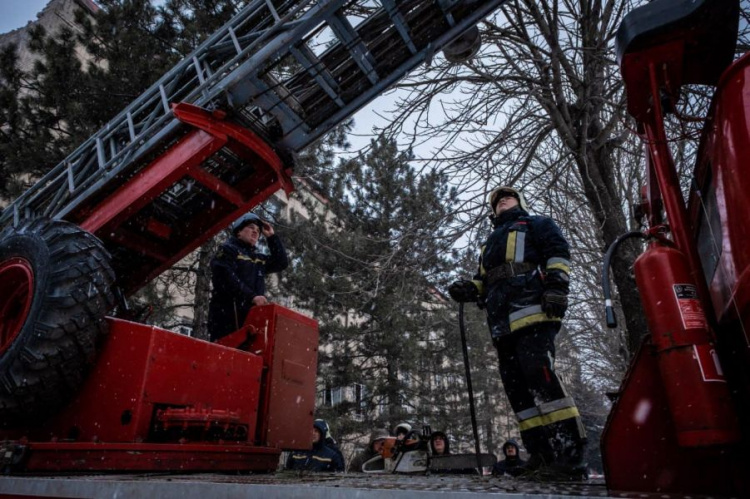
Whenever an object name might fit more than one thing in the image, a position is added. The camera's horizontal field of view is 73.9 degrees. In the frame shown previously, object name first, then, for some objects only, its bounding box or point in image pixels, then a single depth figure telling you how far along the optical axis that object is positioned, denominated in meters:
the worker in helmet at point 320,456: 6.52
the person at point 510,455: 7.34
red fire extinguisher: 1.50
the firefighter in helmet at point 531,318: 2.80
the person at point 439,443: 4.48
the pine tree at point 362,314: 13.40
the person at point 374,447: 7.83
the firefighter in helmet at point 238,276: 4.26
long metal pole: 2.99
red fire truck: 1.62
